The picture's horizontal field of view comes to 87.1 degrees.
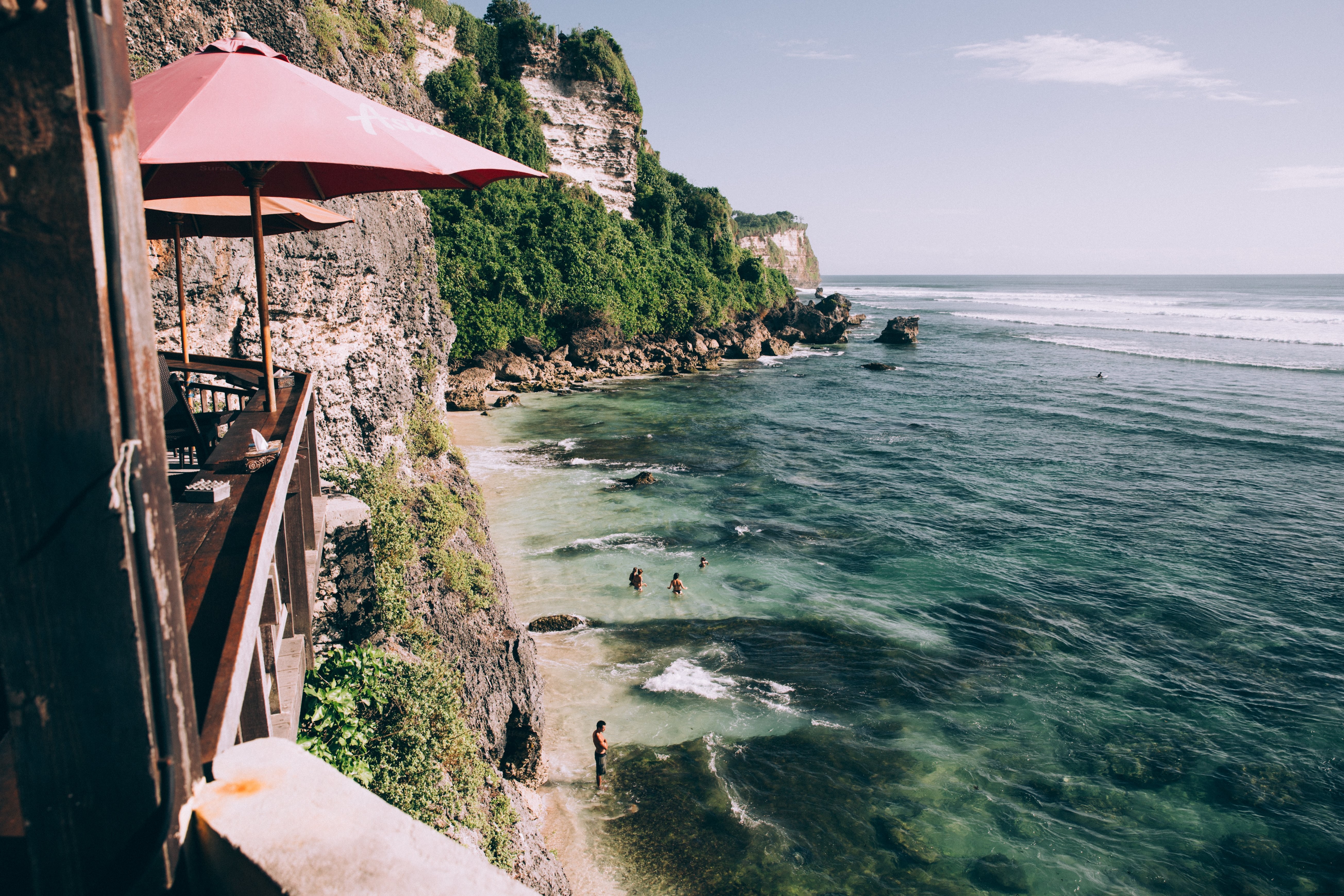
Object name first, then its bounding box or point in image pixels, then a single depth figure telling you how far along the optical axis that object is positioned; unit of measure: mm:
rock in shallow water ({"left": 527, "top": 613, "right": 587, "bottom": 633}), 15172
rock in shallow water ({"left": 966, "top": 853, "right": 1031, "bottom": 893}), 9891
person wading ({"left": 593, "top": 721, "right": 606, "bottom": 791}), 11008
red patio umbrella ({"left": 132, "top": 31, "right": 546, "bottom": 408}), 3814
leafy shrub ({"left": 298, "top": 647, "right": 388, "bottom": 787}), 7109
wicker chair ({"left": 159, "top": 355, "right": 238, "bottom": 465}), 5742
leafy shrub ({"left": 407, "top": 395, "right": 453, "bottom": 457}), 15031
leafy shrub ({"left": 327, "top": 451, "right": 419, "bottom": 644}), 9492
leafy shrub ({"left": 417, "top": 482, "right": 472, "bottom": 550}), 11781
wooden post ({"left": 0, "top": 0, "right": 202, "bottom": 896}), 1288
